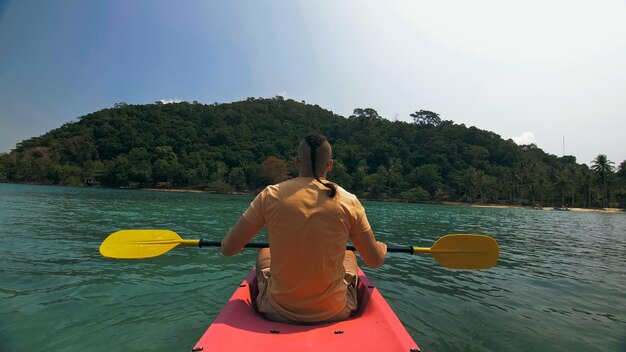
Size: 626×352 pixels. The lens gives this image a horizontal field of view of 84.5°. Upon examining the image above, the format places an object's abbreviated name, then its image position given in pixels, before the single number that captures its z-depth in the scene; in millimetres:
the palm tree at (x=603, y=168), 80000
